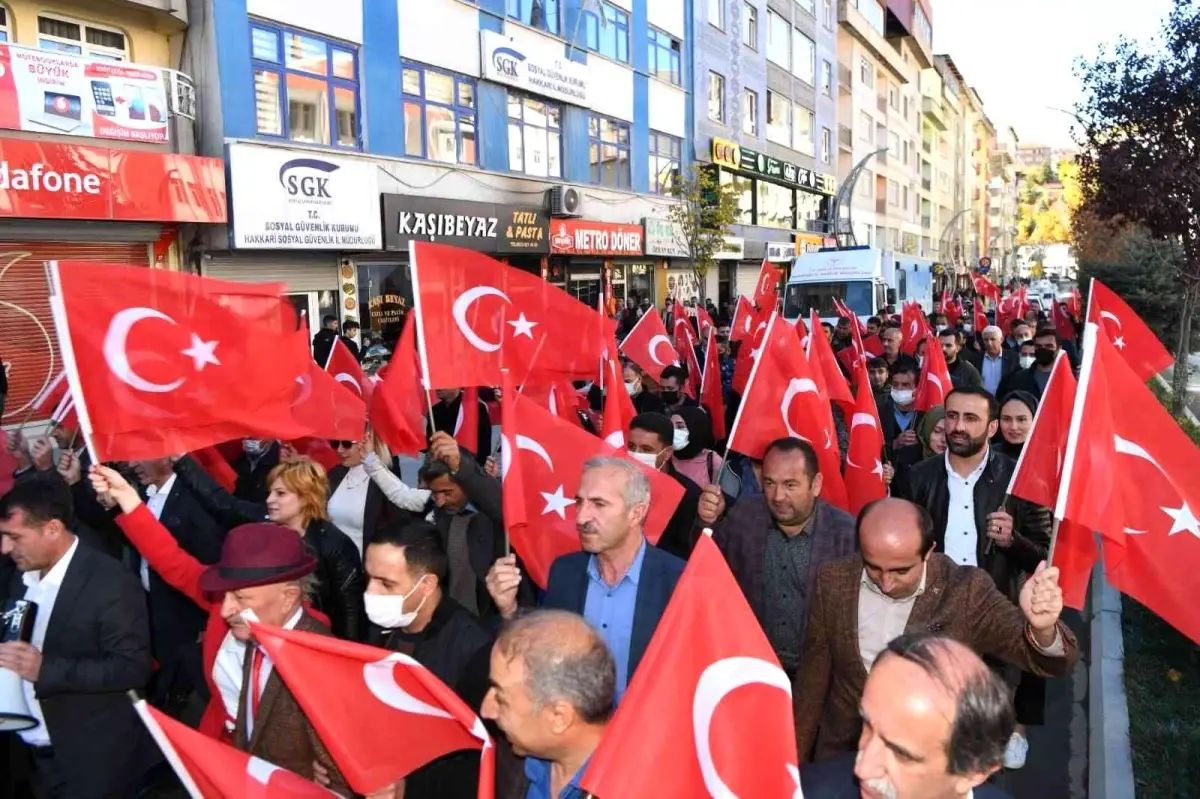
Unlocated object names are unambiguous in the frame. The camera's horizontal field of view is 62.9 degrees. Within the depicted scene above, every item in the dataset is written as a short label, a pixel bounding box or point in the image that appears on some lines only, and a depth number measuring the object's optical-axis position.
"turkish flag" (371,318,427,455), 5.70
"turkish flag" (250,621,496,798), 2.69
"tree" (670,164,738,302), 26.73
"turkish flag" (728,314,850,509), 5.49
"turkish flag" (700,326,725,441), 9.00
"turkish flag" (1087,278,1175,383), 7.04
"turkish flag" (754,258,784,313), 15.26
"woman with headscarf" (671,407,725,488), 5.79
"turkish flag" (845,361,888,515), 6.00
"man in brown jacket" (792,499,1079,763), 3.22
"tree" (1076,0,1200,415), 11.75
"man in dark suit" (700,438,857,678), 3.97
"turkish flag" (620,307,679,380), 9.55
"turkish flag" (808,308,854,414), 6.64
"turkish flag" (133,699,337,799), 2.55
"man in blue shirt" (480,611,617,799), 2.42
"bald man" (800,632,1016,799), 2.02
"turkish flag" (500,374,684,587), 4.43
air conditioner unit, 22.70
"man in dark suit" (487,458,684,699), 3.45
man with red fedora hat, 3.04
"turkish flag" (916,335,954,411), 7.77
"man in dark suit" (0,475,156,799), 3.54
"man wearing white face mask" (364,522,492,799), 3.19
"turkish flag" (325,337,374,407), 7.04
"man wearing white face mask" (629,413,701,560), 5.12
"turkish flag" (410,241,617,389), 5.11
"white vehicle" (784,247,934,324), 19.36
